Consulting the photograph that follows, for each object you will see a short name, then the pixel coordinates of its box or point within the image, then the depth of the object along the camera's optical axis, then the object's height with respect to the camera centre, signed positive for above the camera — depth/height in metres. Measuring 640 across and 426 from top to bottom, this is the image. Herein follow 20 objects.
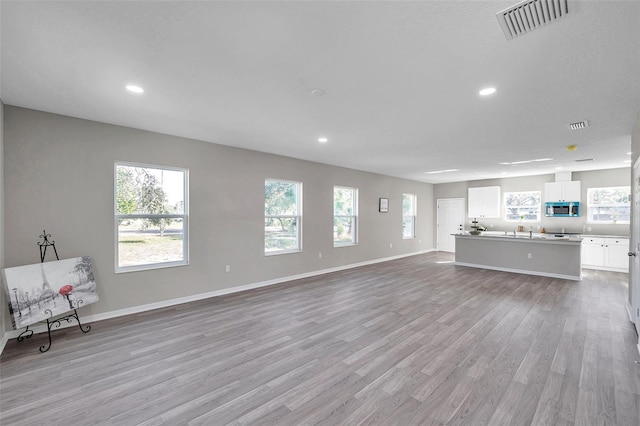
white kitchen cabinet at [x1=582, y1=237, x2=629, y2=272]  6.90 -1.08
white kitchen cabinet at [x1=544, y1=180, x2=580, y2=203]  7.73 +0.57
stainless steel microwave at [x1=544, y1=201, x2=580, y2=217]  7.66 +0.06
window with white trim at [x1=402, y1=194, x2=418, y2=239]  9.86 -0.12
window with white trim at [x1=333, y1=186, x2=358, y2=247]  7.35 -0.15
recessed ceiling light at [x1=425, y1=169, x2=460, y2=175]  7.73 +1.14
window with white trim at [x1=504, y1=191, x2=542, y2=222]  8.59 +0.16
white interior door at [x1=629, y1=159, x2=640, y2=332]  3.25 -0.51
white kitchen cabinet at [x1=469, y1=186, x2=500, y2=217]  9.27 +0.33
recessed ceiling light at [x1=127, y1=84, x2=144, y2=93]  2.78 +1.24
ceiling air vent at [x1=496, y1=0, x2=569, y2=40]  1.62 +1.20
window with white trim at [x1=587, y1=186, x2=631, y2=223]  7.26 +0.19
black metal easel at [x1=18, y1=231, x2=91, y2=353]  3.45 -1.15
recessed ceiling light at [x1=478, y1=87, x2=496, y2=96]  2.73 +1.21
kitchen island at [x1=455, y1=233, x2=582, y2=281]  6.22 -1.07
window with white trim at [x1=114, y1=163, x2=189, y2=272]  4.12 -0.10
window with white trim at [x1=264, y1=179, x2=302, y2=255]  5.86 -0.13
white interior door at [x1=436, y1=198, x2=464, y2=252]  10.32 -0.36
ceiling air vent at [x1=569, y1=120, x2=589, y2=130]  3.69 +1.18
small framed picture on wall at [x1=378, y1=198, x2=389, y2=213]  8.52 +0.17
